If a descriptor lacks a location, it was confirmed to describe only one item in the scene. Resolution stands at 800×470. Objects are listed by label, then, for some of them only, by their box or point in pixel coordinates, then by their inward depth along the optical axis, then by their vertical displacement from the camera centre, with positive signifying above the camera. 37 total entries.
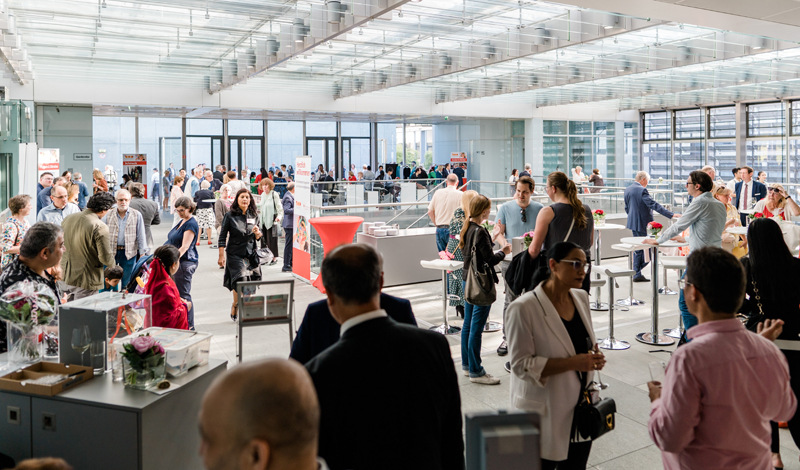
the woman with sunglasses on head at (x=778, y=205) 8.17 +0.01
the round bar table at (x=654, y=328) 6.15 -1.22
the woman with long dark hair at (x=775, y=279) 3.10 -0.37
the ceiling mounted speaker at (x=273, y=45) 11.84 +3.13
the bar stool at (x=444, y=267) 6.20 -0.59
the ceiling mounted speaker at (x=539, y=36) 10.52 +2.94
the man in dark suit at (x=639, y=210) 8.91 -0.05
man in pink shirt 1.89 -0.57
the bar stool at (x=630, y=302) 7.85 -1.22
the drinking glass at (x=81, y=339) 2.94 -0.62
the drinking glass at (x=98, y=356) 2.99 -0.70
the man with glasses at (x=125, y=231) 6.74 -0.23
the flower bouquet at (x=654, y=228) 7.11 -0.25
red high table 8.56 -0.28
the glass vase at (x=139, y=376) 2.79 -0.75
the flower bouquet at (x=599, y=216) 8.30 -0.12
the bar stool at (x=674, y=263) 5.97 -0.55
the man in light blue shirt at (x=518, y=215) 5.85 -0.08
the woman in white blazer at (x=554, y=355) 2.53 -0.61
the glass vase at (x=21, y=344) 3.03 -0.66
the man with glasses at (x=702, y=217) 5.58 -0.10
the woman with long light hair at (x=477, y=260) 4.96 -0.43
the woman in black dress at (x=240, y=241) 6.56 -0.34
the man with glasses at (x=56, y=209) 6.90 +0.01
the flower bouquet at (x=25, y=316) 2.95 -0.51
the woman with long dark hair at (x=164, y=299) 4.24 -0.62
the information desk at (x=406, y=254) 9.16 -0.69
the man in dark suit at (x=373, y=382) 1.59 -0.46
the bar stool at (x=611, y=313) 5.86 -1.03
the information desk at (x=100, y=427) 2.63 -0.95
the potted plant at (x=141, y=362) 2.78 -0.69
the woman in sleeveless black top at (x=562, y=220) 4.72 -0.10
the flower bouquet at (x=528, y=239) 5.40 -0.28
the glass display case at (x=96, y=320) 2.94 -0.53
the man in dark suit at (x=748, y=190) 10.78 +0.28
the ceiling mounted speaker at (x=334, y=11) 8.89 +2.85
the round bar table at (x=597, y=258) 7.61 -0.69
